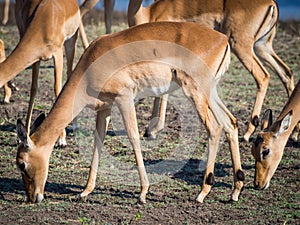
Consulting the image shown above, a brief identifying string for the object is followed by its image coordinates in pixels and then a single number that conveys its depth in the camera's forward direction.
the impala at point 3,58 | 19.53
